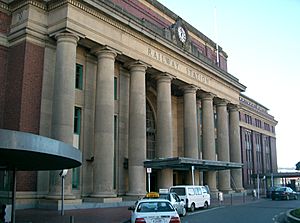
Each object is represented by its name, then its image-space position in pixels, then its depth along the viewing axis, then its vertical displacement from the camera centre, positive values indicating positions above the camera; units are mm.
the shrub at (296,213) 20394 -2075
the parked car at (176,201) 23173 -1488
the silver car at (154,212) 13555 -1267
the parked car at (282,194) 45875 -2122
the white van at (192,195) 27859 -1396
